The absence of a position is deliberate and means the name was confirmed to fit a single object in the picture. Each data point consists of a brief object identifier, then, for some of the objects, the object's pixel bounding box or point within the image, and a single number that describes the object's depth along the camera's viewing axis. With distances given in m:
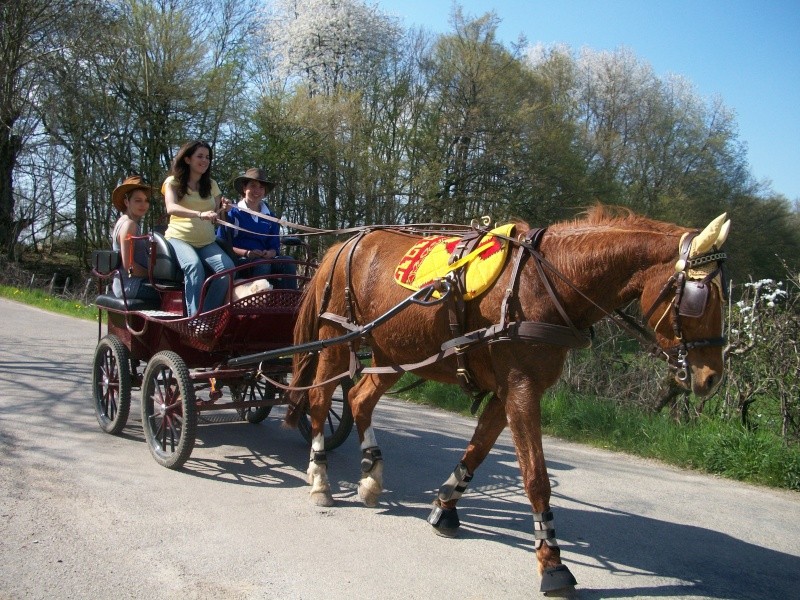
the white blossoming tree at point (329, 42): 26.17
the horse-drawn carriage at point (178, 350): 5.41
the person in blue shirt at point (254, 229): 6.20
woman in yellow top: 5.62
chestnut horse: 3.41
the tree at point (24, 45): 22.45
